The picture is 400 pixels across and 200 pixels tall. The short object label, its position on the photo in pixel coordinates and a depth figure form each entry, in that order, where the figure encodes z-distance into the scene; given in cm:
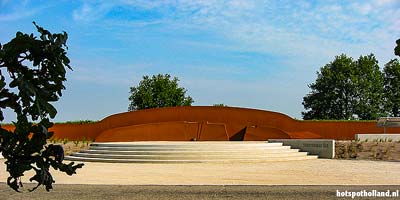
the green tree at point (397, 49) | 227
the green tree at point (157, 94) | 5419
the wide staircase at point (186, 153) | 1948
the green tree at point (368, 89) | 5156
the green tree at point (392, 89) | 5412
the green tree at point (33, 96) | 320
